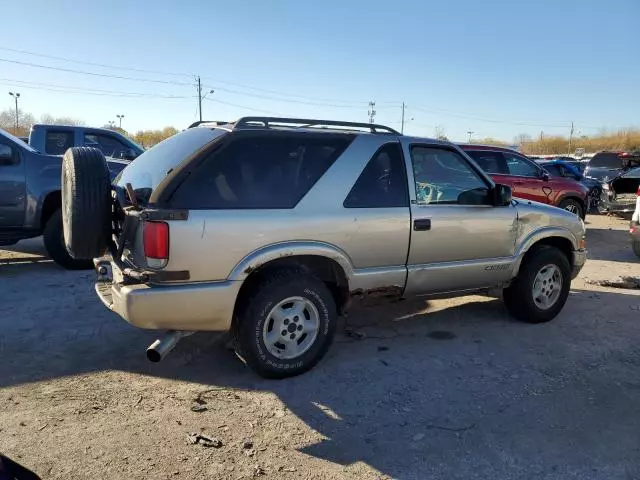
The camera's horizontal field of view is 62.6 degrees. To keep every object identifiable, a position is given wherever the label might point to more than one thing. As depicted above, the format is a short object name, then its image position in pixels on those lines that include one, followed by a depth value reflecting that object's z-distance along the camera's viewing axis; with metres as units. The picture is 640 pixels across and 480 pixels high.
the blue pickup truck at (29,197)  6.93
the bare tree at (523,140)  110.57
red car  10.52
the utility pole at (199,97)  75.56
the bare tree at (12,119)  90.62
